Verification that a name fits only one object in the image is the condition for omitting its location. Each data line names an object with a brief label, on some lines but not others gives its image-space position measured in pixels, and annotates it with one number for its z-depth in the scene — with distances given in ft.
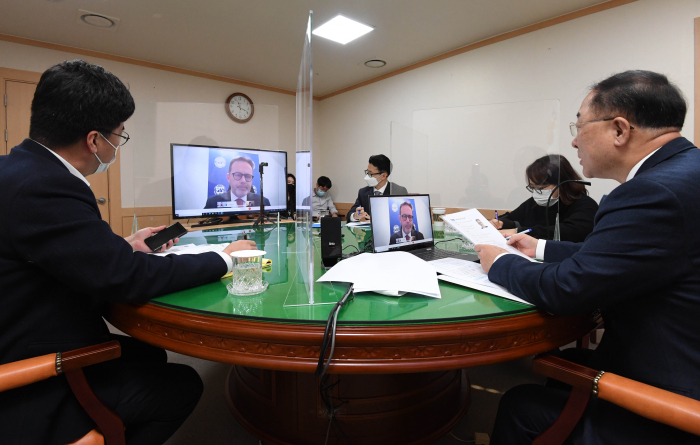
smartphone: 4.39
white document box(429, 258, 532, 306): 2.93
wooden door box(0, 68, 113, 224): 12.08
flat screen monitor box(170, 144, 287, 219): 7.18
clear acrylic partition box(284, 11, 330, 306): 2.59
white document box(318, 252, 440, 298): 2.88
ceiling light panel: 11.39
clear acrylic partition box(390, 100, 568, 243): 7.20
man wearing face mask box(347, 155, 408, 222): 10.80
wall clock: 16.80
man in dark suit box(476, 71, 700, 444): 2.24
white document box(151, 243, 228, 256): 4.48
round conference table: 2.29
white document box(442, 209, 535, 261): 4.24
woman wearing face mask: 6.03
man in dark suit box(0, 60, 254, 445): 2.40
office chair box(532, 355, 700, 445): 1.92
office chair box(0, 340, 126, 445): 2.21
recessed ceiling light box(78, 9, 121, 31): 10.60
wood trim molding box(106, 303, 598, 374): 2.27
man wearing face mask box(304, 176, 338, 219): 18.30
